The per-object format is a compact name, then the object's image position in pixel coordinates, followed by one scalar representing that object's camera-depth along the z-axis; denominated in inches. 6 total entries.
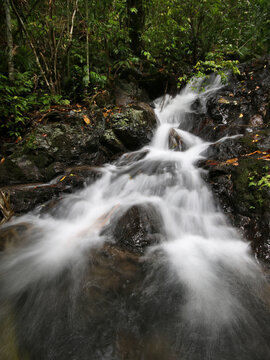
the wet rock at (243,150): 110.0
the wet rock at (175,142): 225.1
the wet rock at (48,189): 135.3
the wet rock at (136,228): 102.7
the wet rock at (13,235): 102.4
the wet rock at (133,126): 212.8
